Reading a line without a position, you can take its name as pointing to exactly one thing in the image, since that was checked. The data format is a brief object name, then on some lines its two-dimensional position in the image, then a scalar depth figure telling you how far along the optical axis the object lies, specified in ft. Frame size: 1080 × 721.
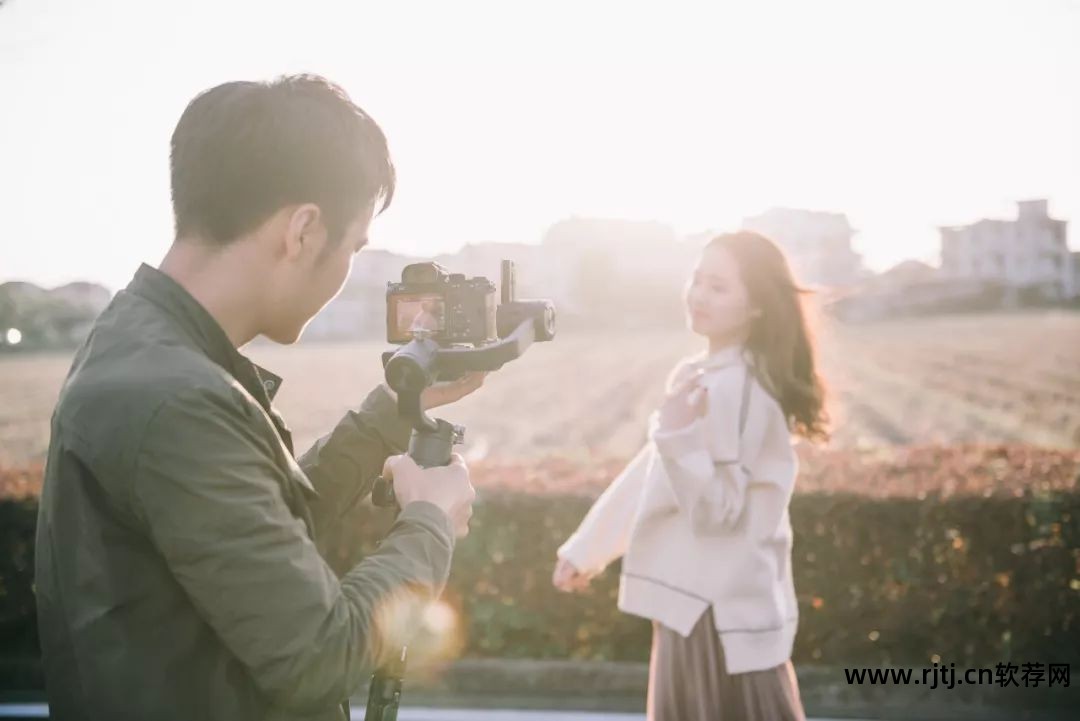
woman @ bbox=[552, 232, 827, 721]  9.68
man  3.91
